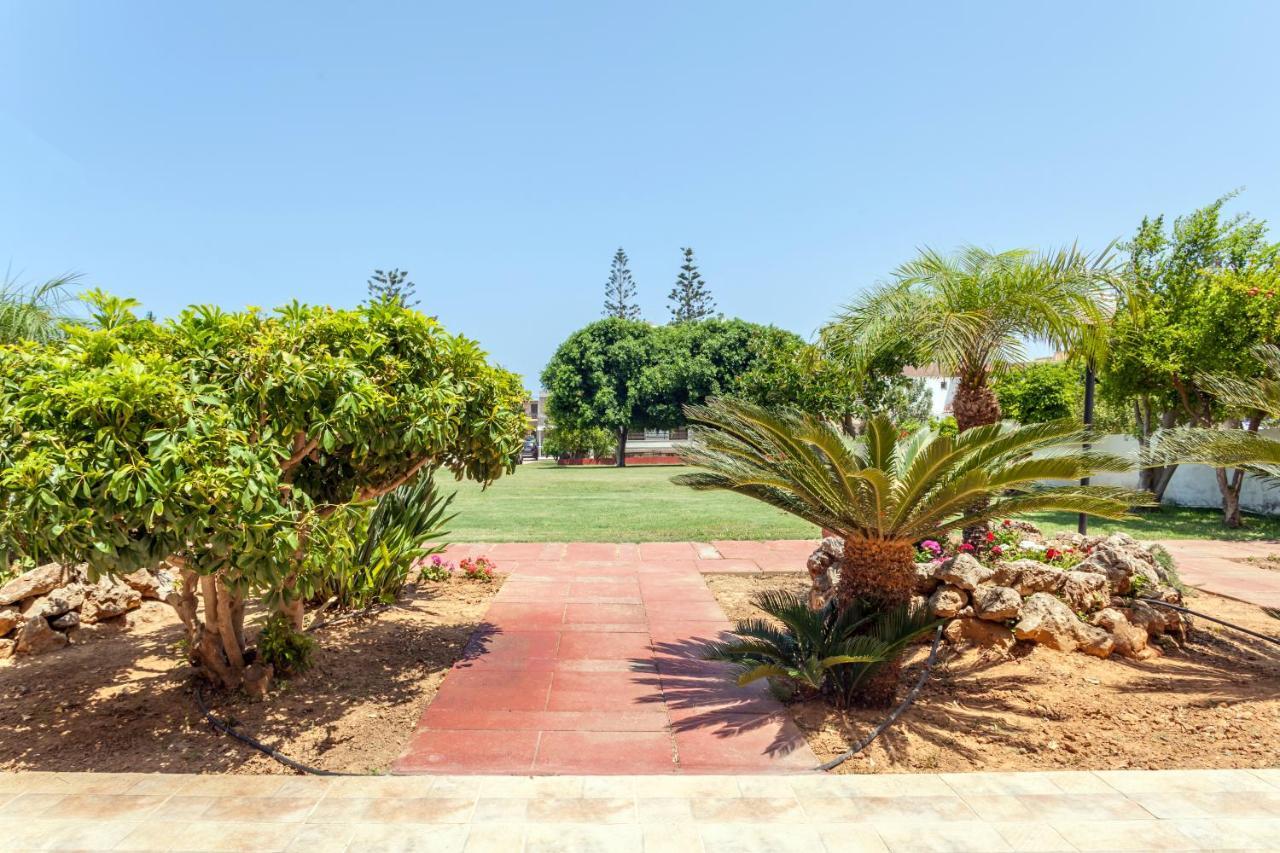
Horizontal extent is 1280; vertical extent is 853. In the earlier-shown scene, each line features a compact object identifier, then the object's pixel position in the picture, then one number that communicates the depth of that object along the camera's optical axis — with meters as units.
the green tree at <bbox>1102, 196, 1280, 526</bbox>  13.43
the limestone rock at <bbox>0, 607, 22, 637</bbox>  6.10
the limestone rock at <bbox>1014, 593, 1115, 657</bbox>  5.82
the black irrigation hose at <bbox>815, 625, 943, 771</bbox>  4.09
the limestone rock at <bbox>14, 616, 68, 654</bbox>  5.96
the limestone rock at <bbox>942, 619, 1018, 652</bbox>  5.96
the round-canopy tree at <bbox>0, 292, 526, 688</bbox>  3.45
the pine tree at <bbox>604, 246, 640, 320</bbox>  52.72
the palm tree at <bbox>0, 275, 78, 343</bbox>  7.84
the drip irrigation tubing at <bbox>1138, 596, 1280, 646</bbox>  6.11
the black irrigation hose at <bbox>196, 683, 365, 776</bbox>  3.99
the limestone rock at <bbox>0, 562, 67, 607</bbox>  6.30
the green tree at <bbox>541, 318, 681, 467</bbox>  35.72
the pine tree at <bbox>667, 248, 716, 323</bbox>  53.69
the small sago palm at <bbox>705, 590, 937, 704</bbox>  4.62
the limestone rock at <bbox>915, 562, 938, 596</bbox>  6.33
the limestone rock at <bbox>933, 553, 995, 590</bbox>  6.10
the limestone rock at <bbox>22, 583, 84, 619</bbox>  6.21
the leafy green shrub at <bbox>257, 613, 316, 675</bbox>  5.16
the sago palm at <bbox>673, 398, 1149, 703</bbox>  4.86
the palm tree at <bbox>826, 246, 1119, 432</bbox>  7.71
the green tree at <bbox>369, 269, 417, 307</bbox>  55.06
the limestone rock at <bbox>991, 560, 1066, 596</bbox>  6.26
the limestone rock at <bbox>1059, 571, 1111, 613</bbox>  6.16
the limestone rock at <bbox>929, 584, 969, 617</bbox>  6.01
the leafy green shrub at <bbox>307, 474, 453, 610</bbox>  6.89
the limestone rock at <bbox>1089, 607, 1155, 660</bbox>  5.89
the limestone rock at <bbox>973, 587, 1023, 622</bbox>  5.93
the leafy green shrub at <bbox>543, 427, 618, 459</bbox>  39.41
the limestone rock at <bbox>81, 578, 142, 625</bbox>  6.57
